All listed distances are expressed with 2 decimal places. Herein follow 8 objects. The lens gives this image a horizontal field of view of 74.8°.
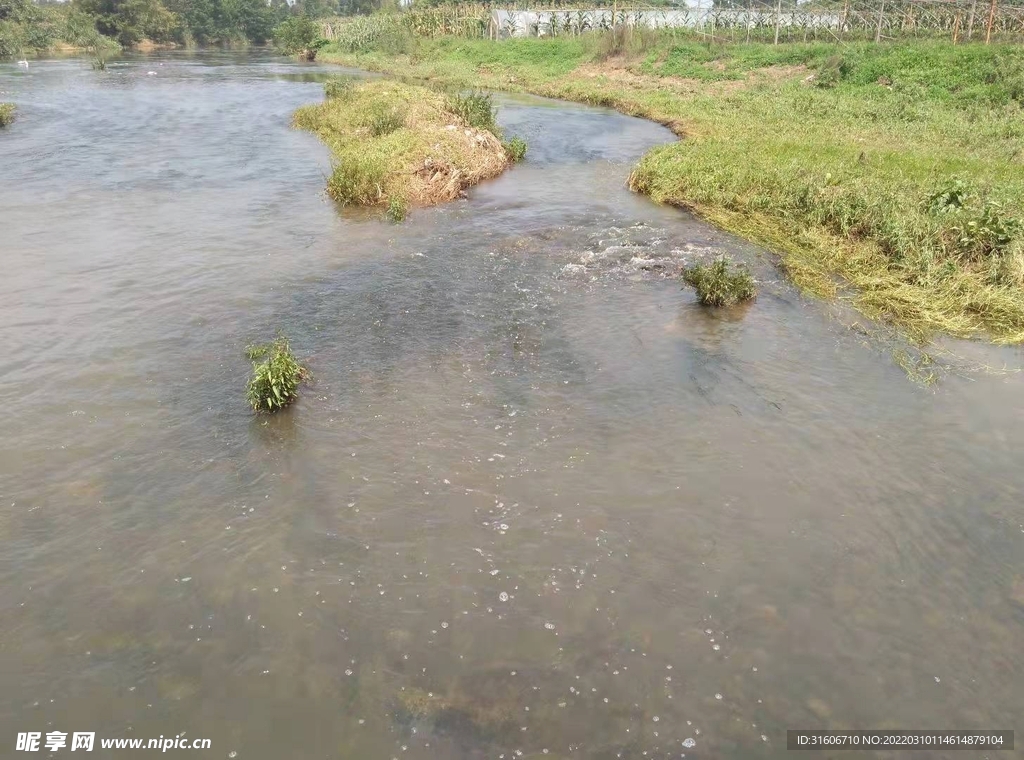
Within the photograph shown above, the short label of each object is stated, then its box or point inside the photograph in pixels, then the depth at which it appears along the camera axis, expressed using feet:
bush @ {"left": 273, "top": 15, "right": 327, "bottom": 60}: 283.18
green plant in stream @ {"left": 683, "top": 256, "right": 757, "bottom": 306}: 46.09
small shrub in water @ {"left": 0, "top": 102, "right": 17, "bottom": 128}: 103.06
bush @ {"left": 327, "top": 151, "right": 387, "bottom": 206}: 68.08
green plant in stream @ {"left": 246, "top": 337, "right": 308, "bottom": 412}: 34.19
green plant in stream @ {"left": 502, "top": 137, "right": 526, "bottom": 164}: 87.56
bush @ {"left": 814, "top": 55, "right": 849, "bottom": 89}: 120.78
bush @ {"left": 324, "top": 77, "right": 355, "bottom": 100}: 115.24
